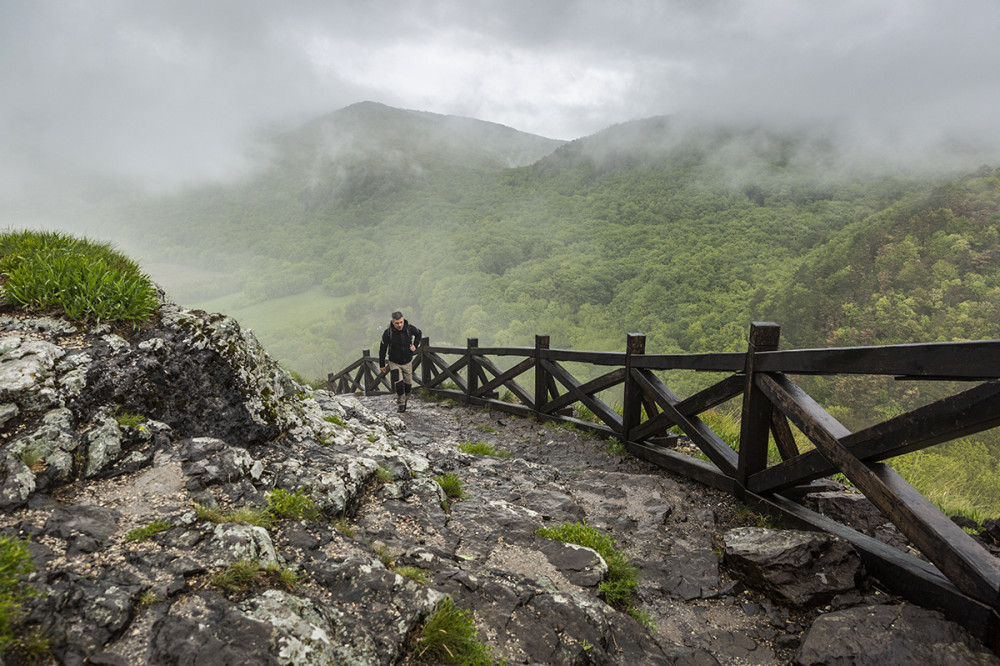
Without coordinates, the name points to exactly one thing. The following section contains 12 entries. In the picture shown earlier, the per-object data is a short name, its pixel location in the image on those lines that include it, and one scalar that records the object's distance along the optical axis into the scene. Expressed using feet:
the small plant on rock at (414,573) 7.80
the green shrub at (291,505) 8.68
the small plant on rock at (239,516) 7.59
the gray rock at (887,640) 6.82
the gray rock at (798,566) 8.80
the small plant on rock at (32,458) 7.54
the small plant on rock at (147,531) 6.79
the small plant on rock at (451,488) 12.58
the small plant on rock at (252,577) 6.33
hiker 30.33
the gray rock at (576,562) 9.22
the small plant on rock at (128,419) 9.20
